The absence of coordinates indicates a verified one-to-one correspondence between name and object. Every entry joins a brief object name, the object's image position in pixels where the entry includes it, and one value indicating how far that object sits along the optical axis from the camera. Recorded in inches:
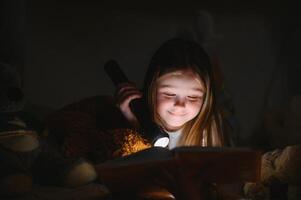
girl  54.8
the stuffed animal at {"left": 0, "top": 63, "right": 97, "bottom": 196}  52.5
